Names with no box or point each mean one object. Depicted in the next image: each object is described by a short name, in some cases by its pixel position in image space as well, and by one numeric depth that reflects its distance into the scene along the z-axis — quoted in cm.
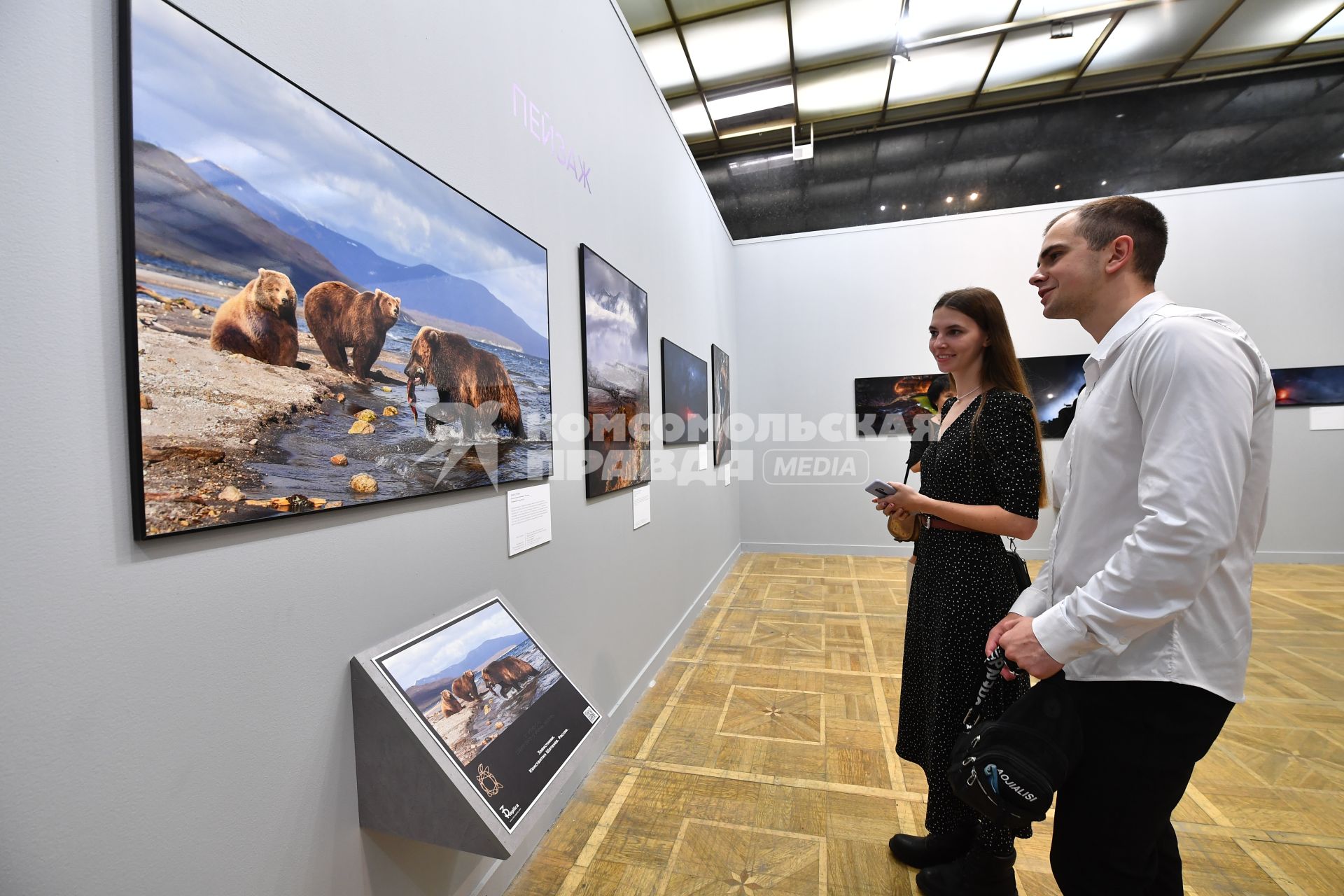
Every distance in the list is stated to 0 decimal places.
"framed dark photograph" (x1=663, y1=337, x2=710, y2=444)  374
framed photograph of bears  84
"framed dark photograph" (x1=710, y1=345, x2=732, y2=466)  548
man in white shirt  95
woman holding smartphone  156
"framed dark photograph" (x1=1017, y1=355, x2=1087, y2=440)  601
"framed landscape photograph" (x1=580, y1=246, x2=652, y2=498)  246
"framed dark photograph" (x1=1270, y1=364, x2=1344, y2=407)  568
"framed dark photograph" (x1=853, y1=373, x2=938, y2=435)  636
